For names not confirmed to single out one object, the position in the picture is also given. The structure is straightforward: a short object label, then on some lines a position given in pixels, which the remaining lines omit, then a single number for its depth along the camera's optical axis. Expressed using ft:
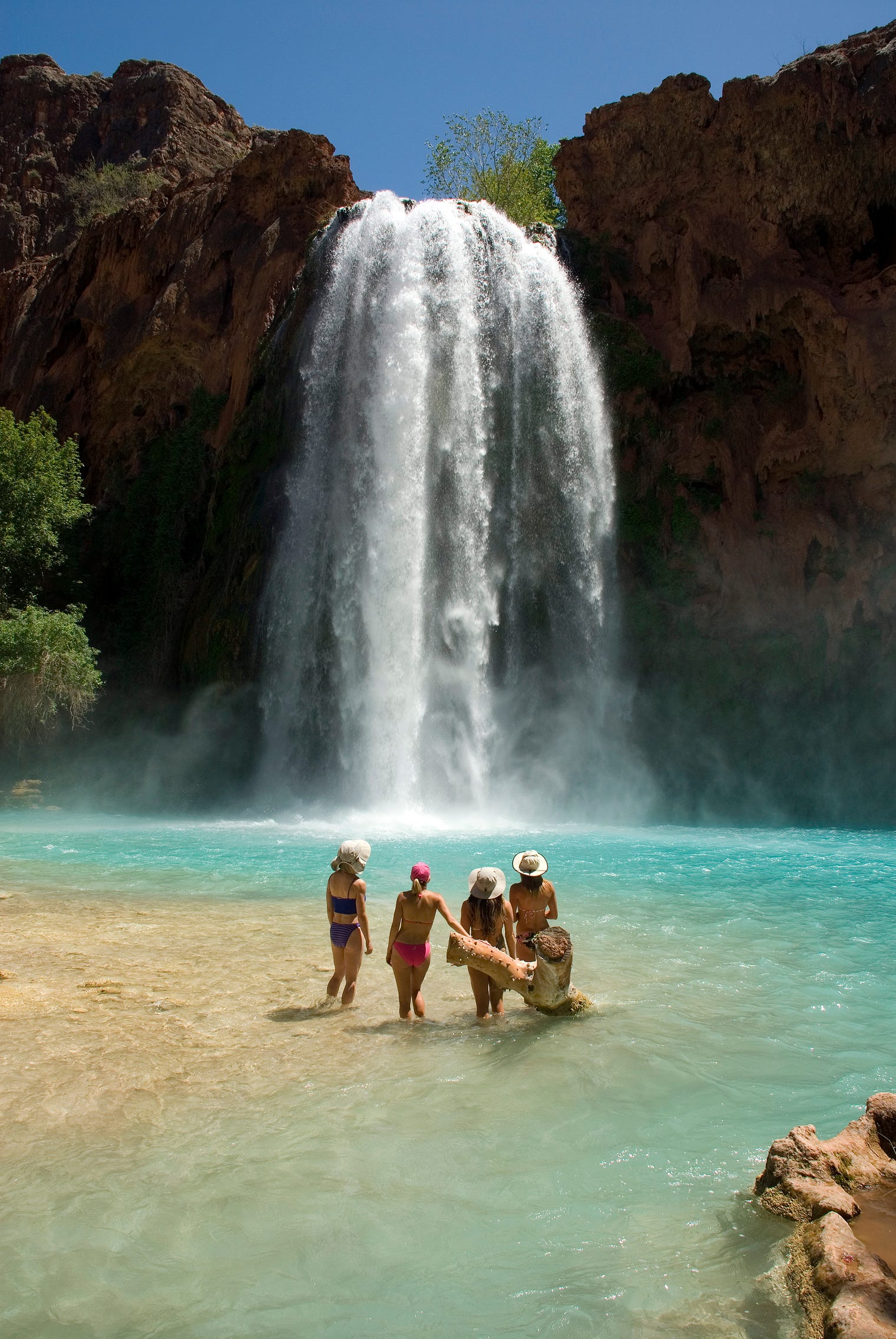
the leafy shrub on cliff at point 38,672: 65.67
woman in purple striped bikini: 19.57
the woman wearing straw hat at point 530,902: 20.20
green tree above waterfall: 108.88
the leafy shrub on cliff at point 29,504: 74.33
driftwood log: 17.97
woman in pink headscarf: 18.99
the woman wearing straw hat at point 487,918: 18.90
